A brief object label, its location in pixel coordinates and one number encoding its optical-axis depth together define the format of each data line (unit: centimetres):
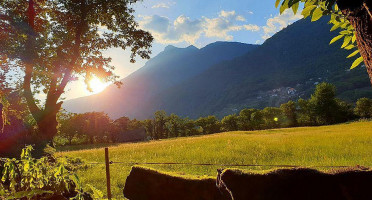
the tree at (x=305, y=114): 8663
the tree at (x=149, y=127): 12192
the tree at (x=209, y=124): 11125
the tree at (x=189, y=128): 10788
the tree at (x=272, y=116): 9313
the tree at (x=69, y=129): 9488
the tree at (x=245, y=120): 9856
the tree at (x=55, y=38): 1551
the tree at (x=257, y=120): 9594
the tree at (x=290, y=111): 9276
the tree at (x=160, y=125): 11135
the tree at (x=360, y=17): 209
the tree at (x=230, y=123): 10819
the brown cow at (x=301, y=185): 336
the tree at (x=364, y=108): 7808
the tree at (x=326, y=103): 7931
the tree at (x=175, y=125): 10952
